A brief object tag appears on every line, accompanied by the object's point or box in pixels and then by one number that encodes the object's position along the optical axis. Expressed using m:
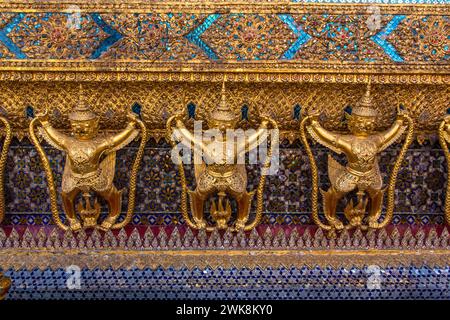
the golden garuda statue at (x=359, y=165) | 2.60
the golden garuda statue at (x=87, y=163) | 2.58
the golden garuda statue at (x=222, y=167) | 2.58
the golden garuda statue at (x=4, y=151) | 2.71
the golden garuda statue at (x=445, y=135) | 2.70
